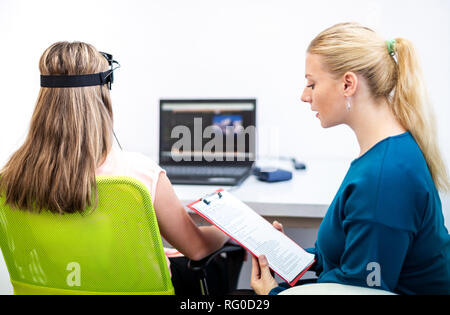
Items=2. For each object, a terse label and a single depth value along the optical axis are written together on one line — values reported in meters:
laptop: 1.98
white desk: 1.39
